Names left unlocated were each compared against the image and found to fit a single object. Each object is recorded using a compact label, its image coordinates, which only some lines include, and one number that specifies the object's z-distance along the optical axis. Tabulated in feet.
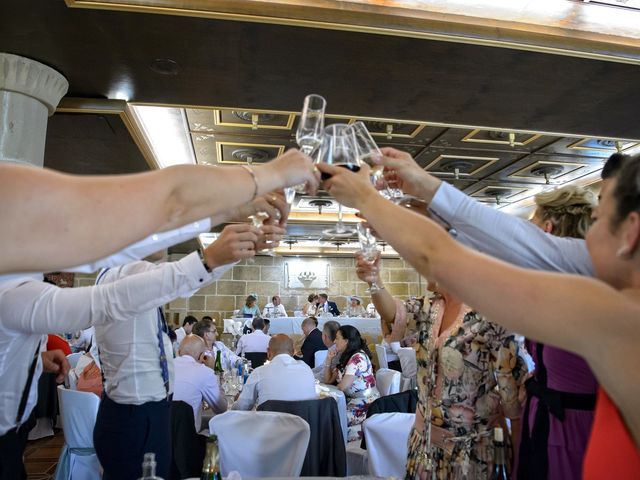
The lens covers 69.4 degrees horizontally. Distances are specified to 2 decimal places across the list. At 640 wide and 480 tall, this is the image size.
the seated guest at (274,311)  38.29
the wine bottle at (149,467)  3.69
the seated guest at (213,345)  16.33
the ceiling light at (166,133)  16.06
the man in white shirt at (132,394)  7.04
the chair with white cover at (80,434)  9.75
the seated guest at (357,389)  12.53
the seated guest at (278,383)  10.08
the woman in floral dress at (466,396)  5.34
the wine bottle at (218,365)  15.46
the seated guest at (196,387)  10.47
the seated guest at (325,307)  38.07
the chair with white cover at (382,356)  23.14
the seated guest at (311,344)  21.29
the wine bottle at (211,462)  4.13
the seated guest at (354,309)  35.86
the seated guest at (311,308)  37.24
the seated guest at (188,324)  27.49
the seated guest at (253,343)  22.56
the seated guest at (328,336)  16.74
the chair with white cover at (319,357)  20.25
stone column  10.46
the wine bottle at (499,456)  4.17
